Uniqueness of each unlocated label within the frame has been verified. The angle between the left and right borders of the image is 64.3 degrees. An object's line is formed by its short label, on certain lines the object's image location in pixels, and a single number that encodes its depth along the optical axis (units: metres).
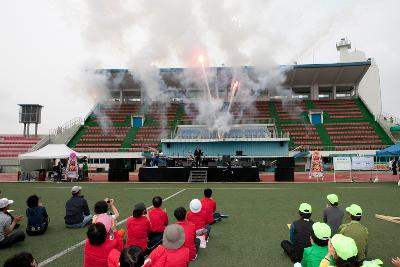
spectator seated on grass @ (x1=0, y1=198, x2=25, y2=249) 8.06
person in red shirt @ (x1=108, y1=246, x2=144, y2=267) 3.44
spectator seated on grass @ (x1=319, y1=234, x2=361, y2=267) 3.24
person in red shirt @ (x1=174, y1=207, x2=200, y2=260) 6.27
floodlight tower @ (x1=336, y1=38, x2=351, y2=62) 71.41
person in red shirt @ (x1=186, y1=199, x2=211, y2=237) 7.89
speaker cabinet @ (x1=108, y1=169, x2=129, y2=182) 29.81
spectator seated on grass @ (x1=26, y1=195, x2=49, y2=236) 9.27
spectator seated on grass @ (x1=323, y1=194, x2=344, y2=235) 7.52
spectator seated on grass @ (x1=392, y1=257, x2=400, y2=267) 3.65
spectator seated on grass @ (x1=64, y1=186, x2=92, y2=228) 10.02
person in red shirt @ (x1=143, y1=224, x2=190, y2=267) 4.40
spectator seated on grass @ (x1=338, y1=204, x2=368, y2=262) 5.89
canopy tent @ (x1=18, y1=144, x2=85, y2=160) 28.62
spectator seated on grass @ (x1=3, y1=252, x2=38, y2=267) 3.26
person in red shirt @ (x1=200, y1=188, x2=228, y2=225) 9.53
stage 27.94
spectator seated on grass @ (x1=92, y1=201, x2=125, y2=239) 6.61
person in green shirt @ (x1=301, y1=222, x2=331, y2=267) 4.74
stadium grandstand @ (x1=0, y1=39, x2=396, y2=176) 45.59
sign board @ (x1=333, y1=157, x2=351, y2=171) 26.38
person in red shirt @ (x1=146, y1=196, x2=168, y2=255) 7.36
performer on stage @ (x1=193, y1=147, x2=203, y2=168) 30.14
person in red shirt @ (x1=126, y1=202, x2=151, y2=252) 6.80
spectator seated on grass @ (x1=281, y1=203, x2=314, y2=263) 6.23
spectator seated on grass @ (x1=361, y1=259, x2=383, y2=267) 3.07
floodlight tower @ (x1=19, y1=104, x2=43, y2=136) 51.16
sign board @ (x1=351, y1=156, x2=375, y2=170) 25.99
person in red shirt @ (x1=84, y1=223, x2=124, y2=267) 4.73
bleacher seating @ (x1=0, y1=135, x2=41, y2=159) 46.28
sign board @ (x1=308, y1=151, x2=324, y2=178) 27.52
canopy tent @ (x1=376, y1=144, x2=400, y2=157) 23.21
